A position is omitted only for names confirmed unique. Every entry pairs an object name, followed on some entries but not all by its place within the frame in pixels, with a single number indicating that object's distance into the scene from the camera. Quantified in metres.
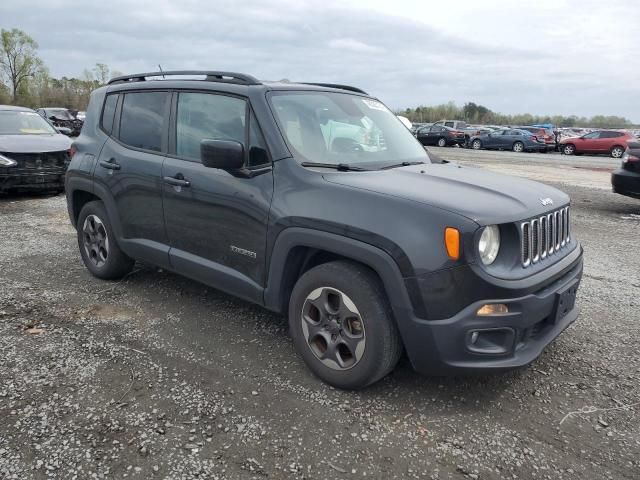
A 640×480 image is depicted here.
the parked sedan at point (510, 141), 30.17
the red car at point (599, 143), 26.90
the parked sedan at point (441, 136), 32.91
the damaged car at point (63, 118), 29.30
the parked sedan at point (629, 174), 8.62
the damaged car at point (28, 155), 9.07
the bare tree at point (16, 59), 63.30
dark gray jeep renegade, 2.72
